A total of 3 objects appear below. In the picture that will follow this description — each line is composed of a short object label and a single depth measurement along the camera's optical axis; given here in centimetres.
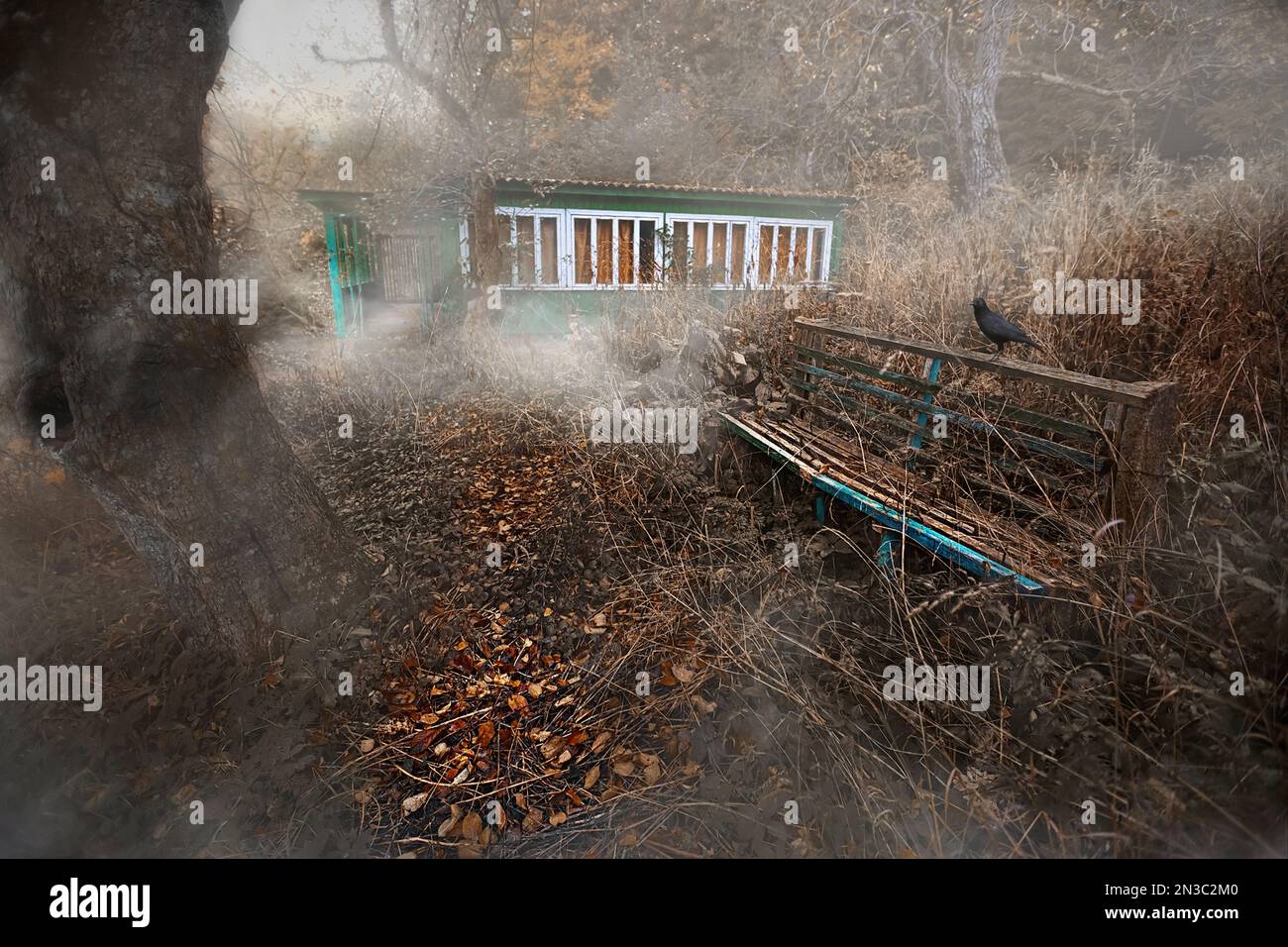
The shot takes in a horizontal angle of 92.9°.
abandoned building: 912
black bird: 288
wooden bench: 226
